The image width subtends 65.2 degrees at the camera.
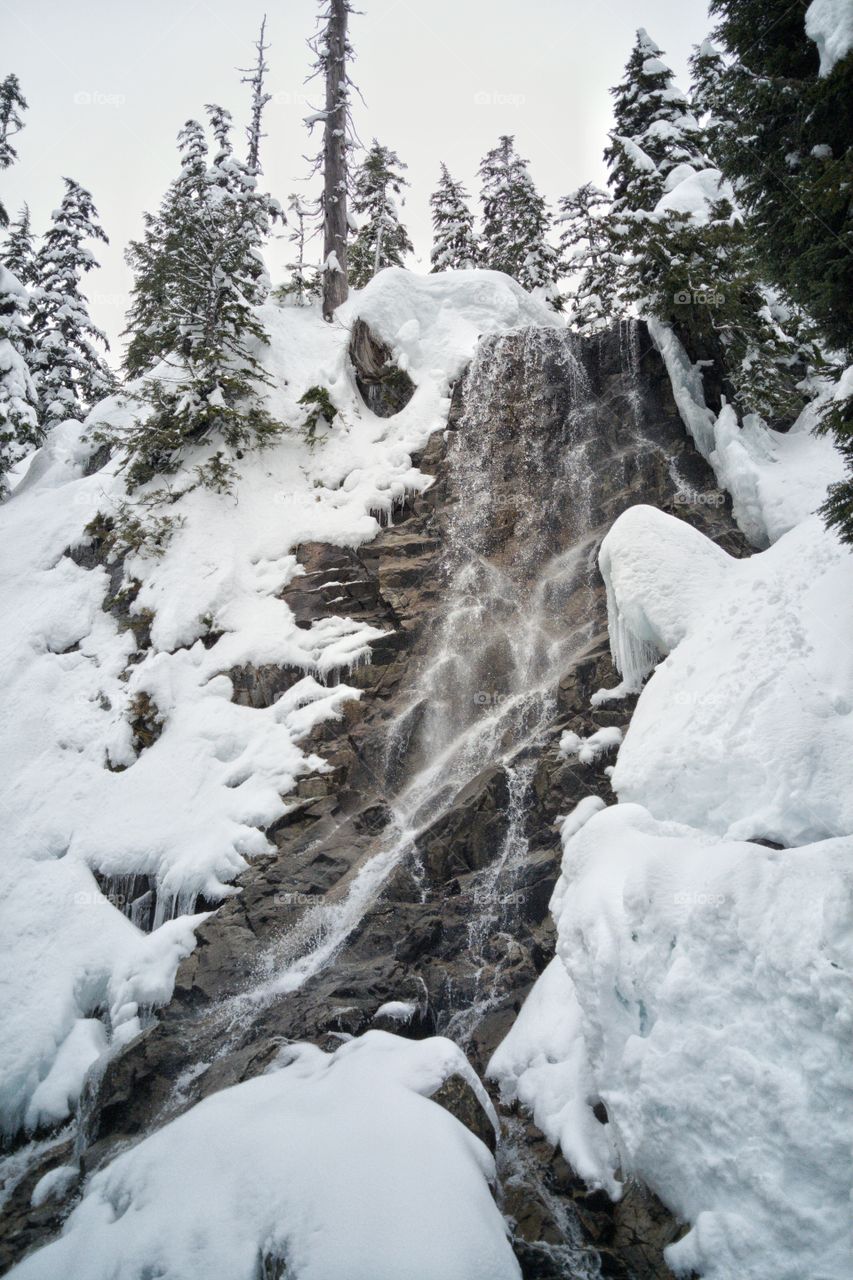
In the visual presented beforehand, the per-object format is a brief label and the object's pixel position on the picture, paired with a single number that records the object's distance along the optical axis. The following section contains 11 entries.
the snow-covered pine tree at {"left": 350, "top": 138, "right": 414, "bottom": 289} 25.52
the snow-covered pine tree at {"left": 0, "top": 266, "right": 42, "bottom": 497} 15.23
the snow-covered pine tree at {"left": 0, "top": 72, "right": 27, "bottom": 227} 17.27
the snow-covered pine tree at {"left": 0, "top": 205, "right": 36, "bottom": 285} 22.55
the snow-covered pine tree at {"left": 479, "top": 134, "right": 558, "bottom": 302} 22.86
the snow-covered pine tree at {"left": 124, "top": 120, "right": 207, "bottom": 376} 16.27
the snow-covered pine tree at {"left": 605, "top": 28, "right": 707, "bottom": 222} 15.12
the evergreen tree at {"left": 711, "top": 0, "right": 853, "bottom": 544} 4.81
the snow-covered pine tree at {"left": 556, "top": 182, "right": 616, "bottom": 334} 14.54
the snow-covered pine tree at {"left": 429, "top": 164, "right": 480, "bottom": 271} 26.17
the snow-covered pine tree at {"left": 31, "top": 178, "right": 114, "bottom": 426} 21.53
